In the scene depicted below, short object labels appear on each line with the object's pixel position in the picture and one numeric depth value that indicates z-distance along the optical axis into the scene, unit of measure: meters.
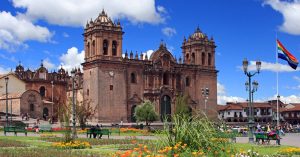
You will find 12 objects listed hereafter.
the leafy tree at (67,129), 21.53
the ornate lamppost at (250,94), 28.59
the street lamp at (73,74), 31.03
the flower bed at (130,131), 45.09
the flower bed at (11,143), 22.48
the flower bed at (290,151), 18.64
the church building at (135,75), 67.38
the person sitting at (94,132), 32.56
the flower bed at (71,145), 21.00
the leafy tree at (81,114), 49.72
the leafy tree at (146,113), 57.91
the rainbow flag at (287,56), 39.91
